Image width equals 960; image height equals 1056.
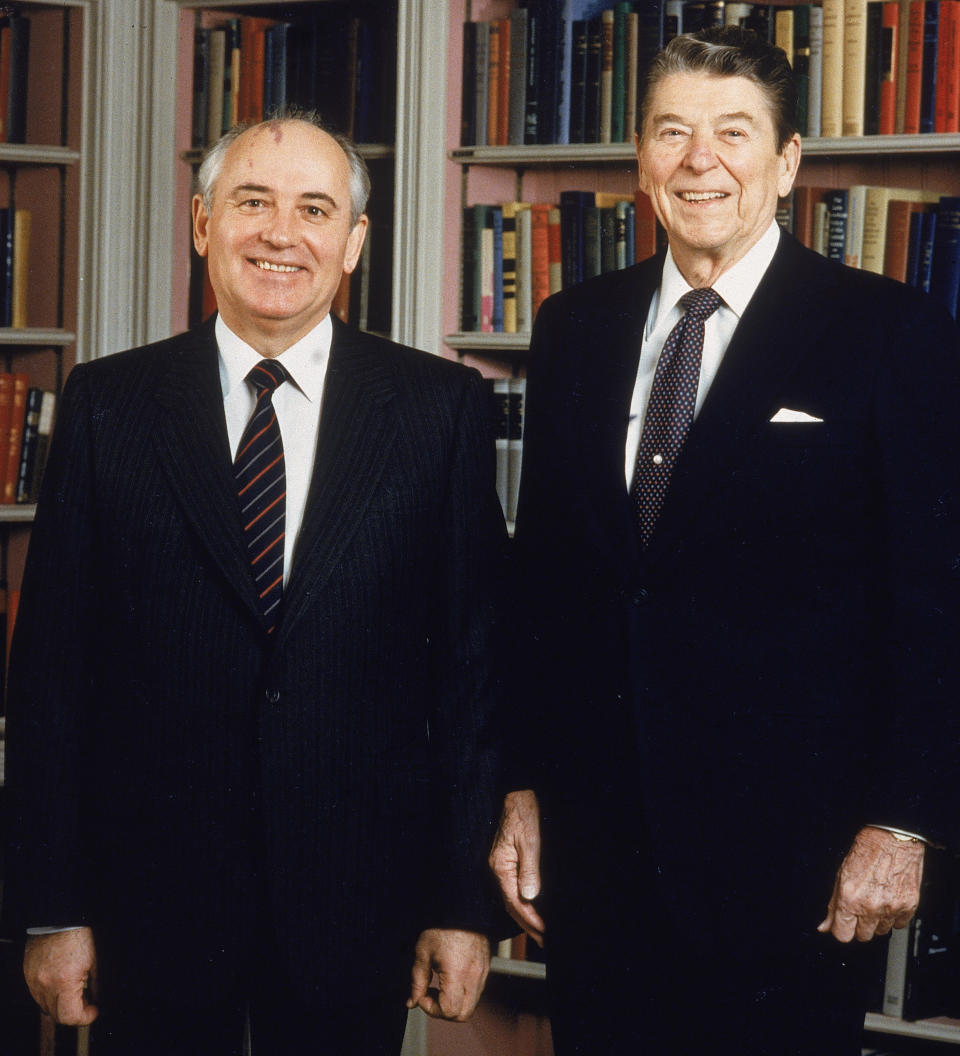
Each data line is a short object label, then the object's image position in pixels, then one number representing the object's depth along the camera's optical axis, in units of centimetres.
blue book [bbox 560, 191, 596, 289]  282
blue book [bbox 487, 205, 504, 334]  289
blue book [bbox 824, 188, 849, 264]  261
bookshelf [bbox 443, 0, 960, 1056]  260
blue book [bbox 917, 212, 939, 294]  256
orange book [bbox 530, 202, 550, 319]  286
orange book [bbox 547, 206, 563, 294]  285
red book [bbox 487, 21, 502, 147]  286
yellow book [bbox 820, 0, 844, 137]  259
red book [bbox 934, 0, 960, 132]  252
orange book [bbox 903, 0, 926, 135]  254
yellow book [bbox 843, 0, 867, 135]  258
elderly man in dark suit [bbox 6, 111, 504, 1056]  158
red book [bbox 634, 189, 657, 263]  277
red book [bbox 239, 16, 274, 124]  306
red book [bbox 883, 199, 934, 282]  257
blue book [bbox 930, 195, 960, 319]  254
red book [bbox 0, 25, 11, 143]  308
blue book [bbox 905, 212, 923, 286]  257
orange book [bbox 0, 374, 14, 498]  309
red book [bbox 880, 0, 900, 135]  256
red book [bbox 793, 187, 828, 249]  263
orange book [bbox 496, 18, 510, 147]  284
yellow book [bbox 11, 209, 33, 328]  313
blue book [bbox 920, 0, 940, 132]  253
